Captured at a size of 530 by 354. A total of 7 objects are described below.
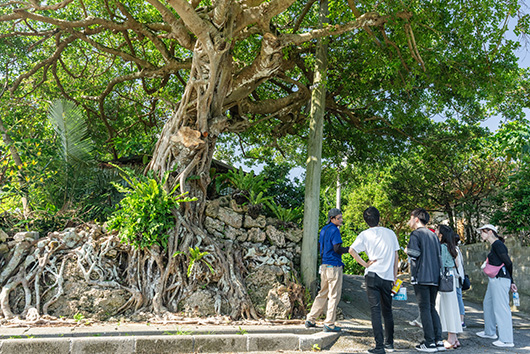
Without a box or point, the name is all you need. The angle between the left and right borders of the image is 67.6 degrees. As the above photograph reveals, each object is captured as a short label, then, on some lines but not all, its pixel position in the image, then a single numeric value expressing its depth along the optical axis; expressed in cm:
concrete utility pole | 789
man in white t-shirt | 529
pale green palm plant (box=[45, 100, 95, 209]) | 832
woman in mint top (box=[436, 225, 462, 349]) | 583
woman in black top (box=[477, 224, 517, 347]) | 618
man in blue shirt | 608
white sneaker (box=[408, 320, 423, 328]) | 702
